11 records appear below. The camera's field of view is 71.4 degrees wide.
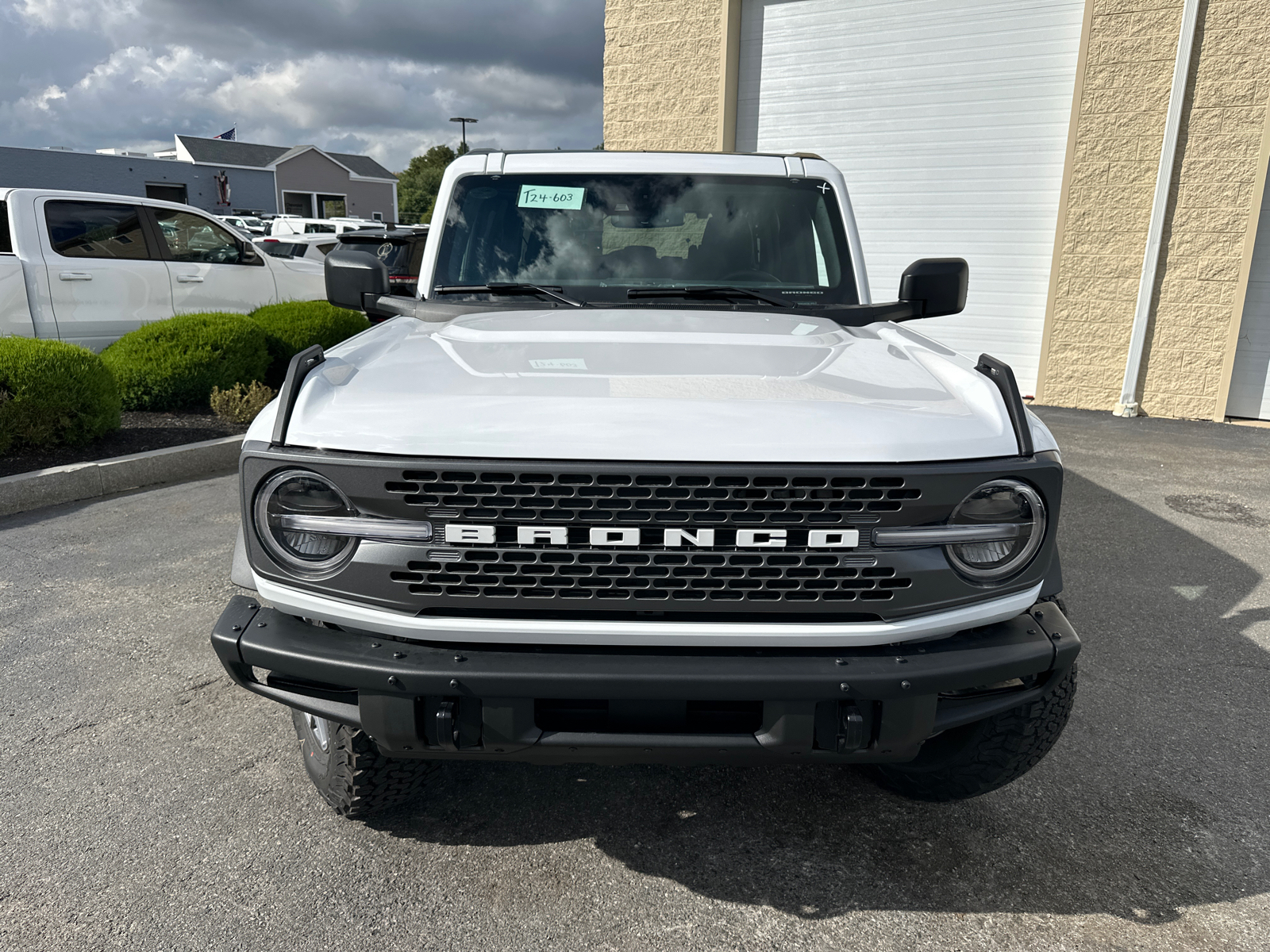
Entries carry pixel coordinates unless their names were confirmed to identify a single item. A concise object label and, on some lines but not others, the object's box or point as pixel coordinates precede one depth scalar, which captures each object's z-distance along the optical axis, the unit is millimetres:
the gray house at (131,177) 47844
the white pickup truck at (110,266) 7812
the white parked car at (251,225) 30869
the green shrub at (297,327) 8531
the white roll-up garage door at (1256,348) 9016
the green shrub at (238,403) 7512
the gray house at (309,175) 57062
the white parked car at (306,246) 14820
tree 82312
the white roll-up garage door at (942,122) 9766
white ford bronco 1895
